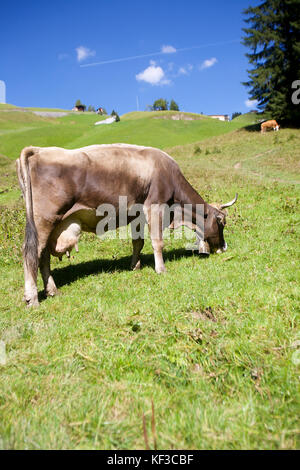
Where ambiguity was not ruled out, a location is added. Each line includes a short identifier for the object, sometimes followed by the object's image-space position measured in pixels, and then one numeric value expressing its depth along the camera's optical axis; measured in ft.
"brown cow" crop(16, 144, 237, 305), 18.10
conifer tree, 122.11
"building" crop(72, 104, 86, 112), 546.26
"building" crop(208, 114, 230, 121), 639.35
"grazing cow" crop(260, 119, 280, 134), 118.93
